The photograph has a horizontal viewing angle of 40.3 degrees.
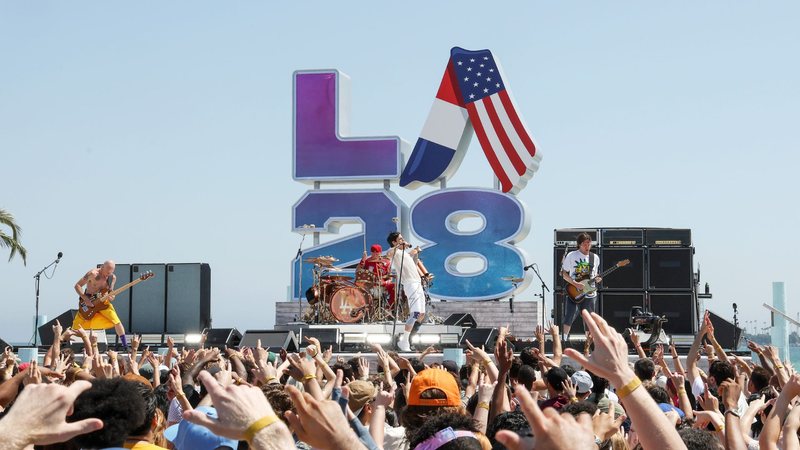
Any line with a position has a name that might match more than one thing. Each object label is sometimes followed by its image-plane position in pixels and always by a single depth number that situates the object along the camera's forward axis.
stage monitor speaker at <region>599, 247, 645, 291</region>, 19.55
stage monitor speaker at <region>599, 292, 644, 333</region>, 19.83
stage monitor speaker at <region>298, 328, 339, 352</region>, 17.88
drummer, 20.05
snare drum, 20.11
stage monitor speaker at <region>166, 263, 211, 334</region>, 20.61
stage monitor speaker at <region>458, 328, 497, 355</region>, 16.70
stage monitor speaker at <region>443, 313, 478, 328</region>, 21.64
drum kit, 20.05
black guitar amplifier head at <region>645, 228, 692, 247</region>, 19.66
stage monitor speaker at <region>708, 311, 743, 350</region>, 18.03
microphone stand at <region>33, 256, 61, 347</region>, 19.40
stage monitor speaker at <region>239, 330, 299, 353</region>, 16.16
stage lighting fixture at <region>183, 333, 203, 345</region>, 19.03
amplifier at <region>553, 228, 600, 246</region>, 19.50
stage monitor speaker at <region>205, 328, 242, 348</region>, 17.72
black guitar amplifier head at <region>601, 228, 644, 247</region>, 19.52
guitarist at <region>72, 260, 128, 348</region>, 16.78
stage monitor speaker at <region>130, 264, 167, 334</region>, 20.73
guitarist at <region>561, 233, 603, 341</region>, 16.75
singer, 16.92
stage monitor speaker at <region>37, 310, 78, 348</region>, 19.84
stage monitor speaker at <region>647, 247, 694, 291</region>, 19.66
